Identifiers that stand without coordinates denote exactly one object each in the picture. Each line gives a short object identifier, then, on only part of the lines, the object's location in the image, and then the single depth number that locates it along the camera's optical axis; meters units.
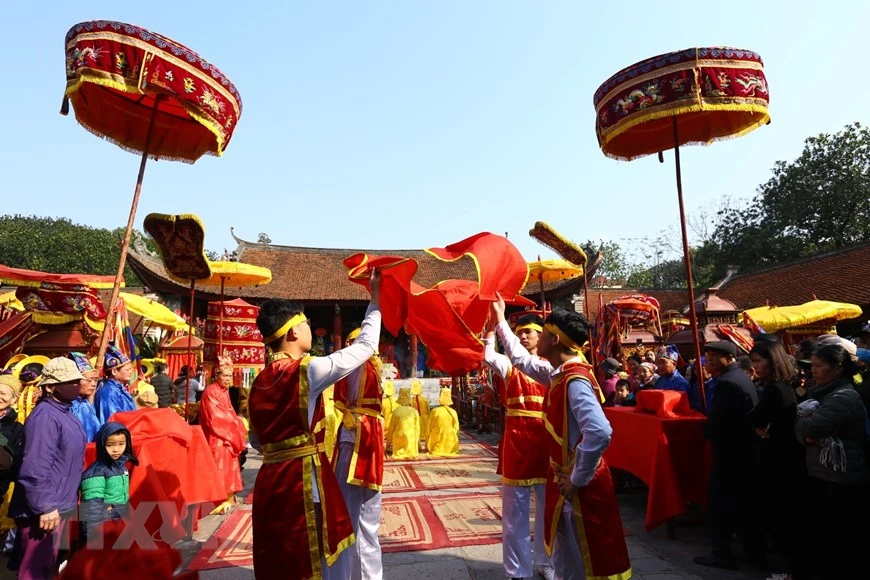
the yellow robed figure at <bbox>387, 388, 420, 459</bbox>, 8.08
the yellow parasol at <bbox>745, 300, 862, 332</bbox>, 10.73
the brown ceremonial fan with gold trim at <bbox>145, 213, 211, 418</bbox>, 4.83
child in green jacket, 3.25
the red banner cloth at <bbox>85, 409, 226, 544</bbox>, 3.71
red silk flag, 3.56
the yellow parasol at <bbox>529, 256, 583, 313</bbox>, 8.73
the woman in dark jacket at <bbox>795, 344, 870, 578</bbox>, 2.83
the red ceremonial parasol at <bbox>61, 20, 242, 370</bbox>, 3.63
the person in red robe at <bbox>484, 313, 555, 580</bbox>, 3.29
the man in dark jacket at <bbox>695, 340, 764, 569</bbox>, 3.49
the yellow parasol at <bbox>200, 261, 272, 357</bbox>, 7.20
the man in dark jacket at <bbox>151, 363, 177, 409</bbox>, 9.10
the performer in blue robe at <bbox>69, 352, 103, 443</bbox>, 3.97
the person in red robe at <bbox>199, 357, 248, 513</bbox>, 5.11
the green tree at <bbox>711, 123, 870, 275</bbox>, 23.34
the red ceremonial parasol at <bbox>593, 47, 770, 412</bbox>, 4.09
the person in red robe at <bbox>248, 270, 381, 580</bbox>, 2.25
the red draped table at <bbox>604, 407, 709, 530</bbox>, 3.92
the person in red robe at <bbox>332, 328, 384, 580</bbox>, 3.20
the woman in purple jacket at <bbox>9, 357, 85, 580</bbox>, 2.96
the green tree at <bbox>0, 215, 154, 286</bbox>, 36.56
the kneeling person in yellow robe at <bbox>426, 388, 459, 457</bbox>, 8.26
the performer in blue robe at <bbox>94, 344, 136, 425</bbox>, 4.59
